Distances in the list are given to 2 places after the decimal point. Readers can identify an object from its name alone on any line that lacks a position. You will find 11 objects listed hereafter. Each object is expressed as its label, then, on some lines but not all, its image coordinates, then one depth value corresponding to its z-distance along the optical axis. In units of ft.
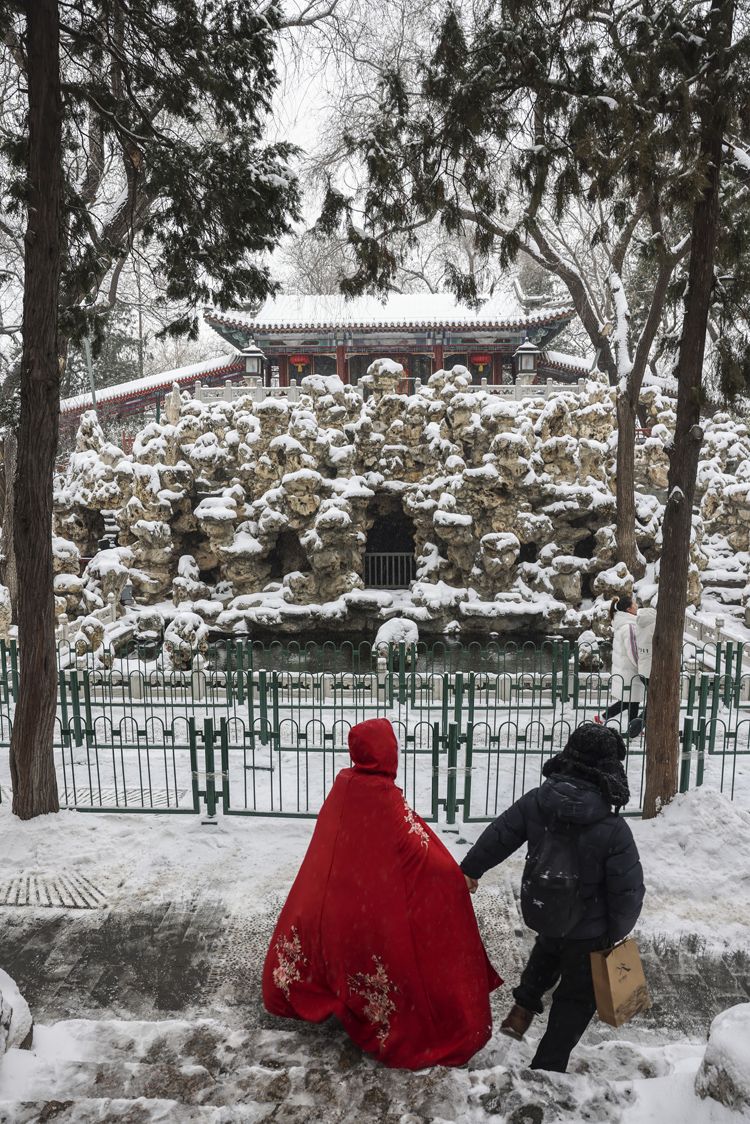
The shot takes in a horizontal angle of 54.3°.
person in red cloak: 9.96
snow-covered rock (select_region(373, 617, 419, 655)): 40.98
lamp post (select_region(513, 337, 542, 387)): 66.80
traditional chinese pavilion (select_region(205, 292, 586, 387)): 67.51
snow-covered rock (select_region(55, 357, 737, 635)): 50.39
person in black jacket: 9.29
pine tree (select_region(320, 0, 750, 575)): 17.46
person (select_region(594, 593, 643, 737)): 26.14
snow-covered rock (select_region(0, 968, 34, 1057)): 9.57
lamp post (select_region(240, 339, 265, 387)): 68.85
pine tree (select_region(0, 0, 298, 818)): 18.29
